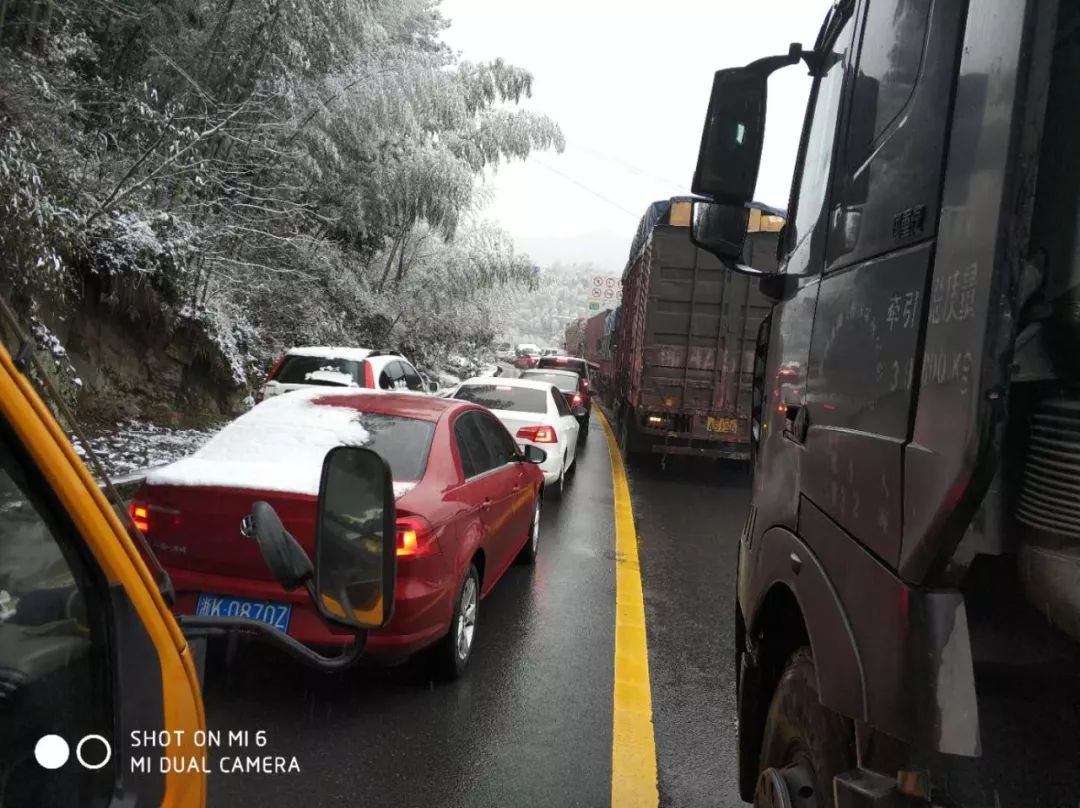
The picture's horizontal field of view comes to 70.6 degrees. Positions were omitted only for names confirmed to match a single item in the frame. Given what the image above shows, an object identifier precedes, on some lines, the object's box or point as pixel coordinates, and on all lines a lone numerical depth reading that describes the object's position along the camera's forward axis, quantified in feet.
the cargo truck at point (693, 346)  34.96
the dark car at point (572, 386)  46.50
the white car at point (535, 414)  28.25
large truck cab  3.90
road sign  125.40
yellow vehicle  3.56
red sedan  11.15
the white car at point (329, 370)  29.87
